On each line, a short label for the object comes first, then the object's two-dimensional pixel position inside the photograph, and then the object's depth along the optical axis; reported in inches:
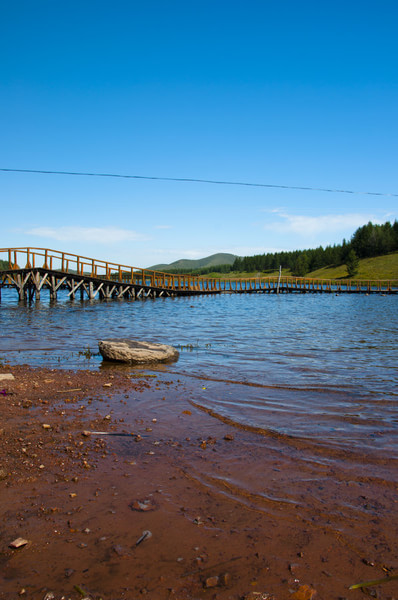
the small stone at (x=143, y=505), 161.4
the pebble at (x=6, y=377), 353.1
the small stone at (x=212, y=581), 119.8
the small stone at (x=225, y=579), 121.1
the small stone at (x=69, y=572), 122.9
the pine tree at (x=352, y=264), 5004.9
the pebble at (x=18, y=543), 133.9
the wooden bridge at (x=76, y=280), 1609.3
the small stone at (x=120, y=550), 133.4
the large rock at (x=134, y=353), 472.4
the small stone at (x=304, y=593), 116.1
